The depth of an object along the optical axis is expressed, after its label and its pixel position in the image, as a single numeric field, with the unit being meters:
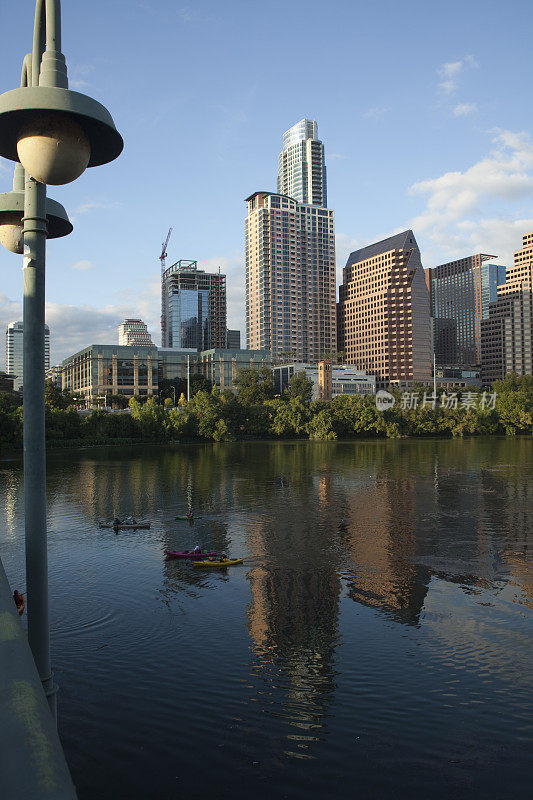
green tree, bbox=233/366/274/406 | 176.62
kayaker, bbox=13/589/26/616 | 20.65
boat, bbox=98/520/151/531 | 41.97
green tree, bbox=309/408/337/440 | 147.50
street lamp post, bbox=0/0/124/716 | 7.79
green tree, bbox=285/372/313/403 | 186.50
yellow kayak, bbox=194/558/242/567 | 31.67
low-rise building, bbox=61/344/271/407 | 190.12
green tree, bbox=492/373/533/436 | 161.88
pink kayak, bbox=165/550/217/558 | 33.12
